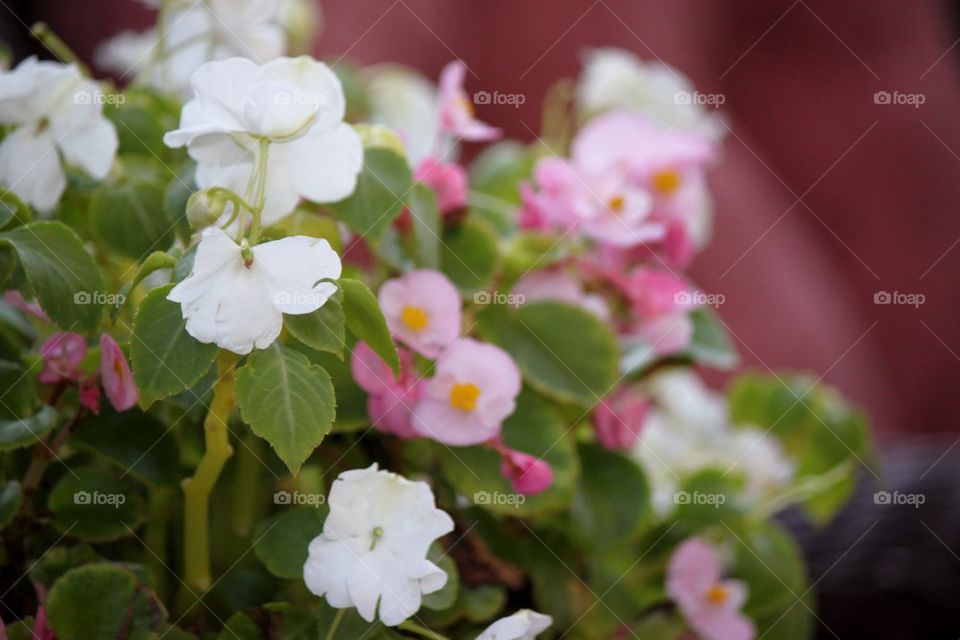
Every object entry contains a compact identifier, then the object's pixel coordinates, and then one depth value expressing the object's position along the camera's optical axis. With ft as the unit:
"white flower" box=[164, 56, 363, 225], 2.87
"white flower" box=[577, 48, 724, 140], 3.45
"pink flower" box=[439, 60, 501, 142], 3.18
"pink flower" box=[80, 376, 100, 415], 2.96
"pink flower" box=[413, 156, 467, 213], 3.14
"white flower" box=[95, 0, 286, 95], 3.17
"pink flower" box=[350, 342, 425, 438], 3.00
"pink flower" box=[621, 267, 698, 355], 3.22
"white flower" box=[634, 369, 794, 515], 3.57
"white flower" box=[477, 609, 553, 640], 2.87
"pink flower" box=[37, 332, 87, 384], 2.97
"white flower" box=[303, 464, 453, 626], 2.87
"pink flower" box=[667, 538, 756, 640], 3.24
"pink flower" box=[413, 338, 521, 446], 3.00
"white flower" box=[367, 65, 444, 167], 3.39
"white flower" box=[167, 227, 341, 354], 2.80
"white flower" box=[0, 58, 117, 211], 2.99
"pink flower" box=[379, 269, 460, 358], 3.01
